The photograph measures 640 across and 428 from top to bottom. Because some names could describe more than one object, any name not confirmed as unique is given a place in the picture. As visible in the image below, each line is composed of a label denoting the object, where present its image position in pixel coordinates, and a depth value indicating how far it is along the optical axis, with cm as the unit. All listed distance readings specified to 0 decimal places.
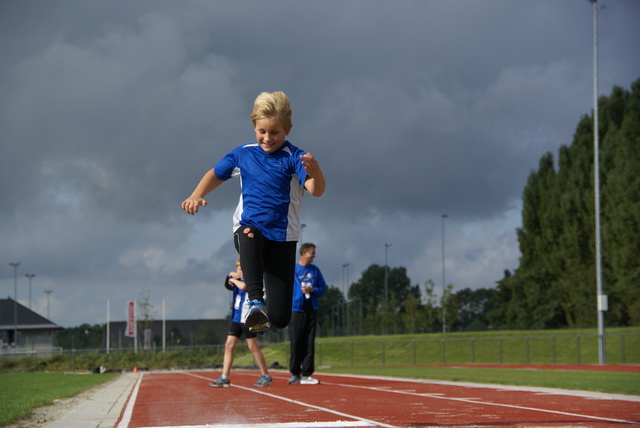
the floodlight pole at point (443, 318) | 6449
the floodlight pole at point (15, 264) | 9442
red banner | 5506
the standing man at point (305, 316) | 1261
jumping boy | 569
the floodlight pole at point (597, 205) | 3141
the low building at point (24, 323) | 9900
